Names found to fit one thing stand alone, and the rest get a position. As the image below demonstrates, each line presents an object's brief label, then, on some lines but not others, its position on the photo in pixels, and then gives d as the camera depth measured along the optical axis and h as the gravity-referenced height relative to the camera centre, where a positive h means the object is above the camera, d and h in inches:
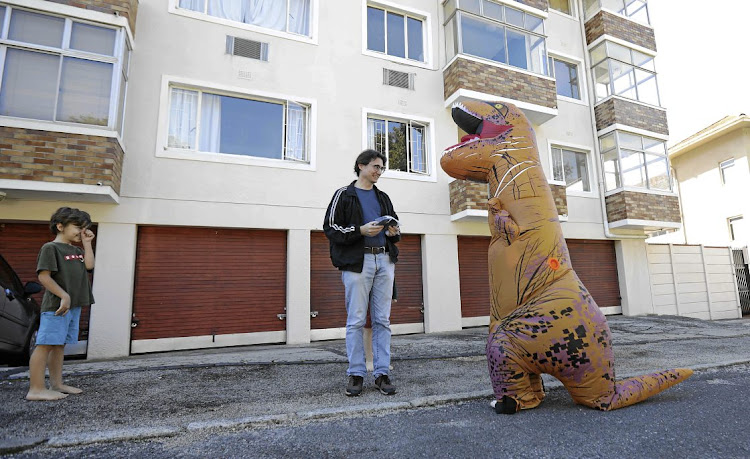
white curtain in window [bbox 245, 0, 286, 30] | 310.3 +219.2
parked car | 167.0 -13.1
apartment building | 234.1 +99.2
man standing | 123.3 +7.5
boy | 122.1 -1.9
